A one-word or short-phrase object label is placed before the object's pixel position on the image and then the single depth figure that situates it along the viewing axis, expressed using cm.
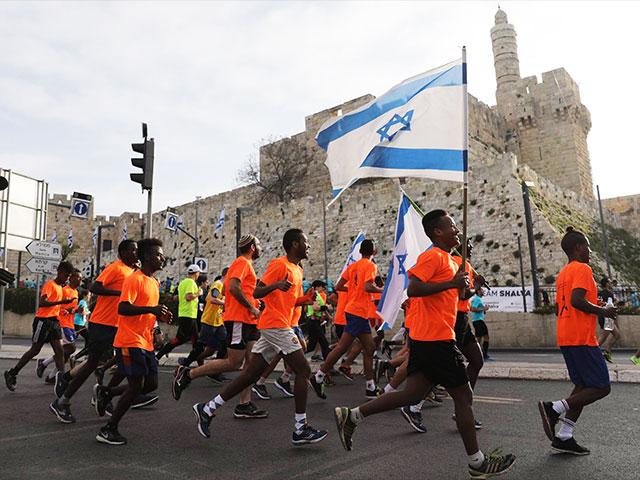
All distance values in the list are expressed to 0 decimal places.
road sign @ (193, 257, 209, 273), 2182
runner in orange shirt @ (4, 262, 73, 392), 680
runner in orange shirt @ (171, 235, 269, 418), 503
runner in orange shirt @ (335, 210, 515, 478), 312
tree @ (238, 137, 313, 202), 4034
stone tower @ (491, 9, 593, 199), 3547
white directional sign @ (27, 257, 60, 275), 1163
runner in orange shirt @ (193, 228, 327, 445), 410
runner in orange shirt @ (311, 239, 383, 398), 603
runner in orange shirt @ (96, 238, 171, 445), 417
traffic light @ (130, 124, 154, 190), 930
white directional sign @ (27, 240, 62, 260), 1145
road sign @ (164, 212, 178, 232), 2477
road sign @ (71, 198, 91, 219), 1474
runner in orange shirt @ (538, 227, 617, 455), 371
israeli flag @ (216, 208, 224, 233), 3048
